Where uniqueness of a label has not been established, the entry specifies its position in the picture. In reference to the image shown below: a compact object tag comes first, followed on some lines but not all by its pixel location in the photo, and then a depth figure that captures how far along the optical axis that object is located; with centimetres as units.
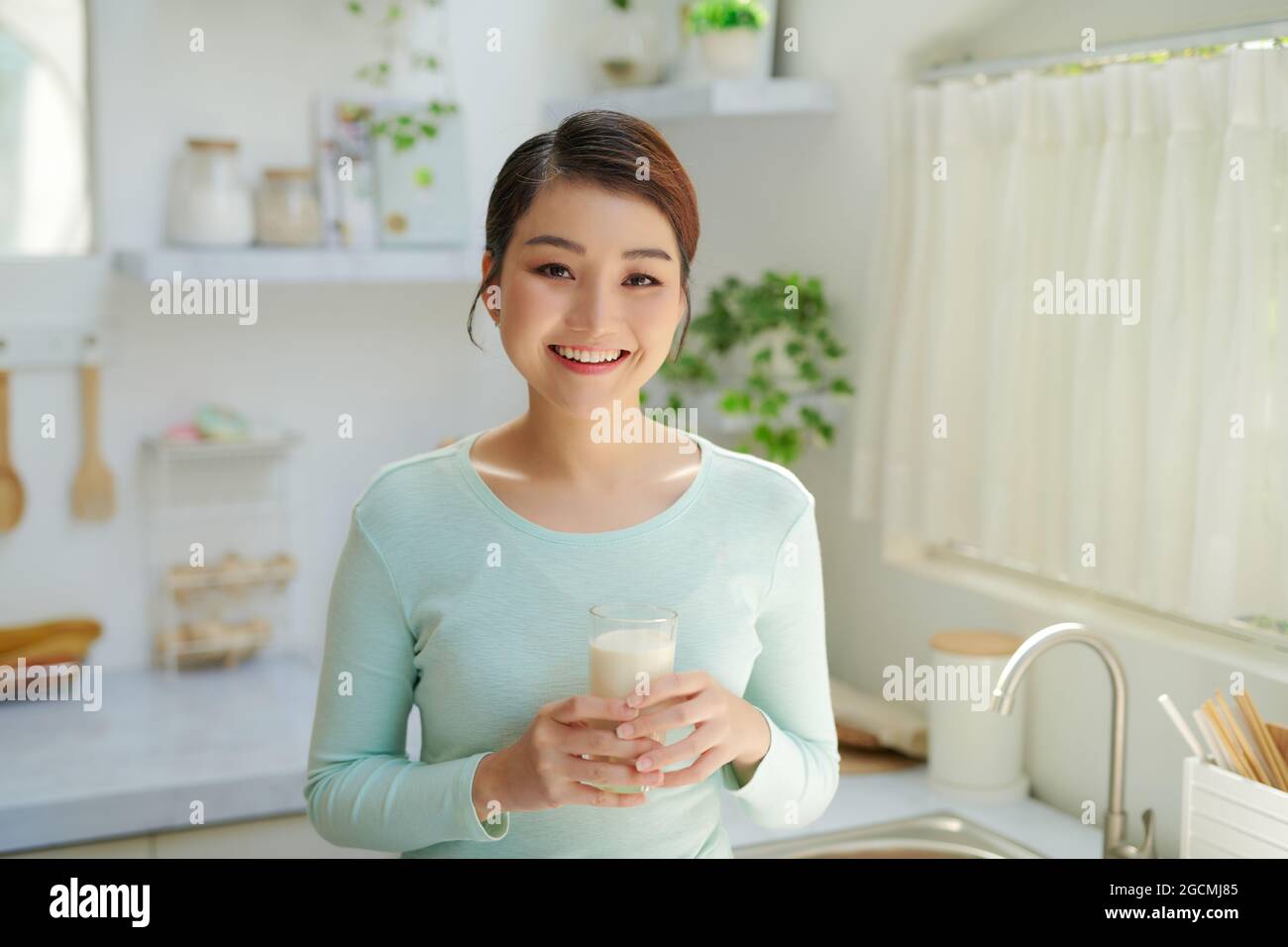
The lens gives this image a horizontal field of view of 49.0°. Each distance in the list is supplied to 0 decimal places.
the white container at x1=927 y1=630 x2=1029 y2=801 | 197
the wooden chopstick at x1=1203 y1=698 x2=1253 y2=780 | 145
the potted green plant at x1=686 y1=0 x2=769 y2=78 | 232
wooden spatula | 247
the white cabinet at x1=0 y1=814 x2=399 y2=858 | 198
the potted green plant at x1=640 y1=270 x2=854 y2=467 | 230
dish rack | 252
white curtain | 165
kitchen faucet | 157
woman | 96
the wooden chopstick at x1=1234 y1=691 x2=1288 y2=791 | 143
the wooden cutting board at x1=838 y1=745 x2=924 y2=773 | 210
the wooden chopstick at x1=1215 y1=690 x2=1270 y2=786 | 144
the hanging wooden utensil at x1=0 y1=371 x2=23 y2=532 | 243
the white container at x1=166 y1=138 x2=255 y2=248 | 238
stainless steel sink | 180
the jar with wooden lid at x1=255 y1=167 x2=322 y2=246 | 244
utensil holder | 138
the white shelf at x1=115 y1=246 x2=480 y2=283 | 230
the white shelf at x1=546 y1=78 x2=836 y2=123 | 226
